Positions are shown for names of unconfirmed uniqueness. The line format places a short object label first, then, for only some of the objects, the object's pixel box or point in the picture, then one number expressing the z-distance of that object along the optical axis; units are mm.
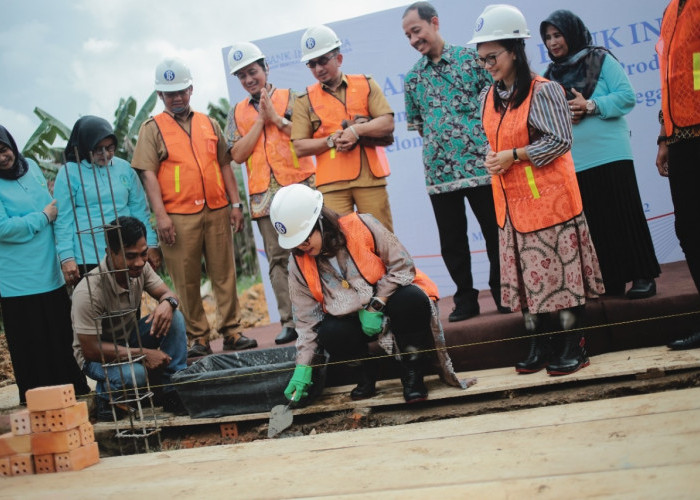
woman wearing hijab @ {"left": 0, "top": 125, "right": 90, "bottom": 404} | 4352
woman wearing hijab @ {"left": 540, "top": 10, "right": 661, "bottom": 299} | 3822
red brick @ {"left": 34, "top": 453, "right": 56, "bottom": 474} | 3119
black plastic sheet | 3754
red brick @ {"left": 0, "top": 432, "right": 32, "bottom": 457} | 3160
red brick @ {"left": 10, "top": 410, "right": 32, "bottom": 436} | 3152
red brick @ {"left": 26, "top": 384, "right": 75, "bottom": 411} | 3098
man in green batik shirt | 4047
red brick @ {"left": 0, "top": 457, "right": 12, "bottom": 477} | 3195
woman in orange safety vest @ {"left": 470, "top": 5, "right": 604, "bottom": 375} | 3320
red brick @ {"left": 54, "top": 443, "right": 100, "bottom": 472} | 3084
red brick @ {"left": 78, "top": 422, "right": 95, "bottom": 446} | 3170
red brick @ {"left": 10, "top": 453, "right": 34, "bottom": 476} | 3148
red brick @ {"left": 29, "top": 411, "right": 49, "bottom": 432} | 3123
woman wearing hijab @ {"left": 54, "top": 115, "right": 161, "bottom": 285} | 4344
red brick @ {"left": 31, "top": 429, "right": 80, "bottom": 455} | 3088
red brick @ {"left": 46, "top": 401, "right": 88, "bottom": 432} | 3090
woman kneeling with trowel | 3512
